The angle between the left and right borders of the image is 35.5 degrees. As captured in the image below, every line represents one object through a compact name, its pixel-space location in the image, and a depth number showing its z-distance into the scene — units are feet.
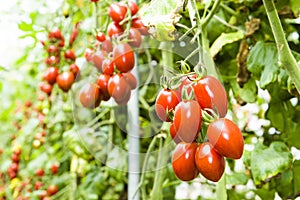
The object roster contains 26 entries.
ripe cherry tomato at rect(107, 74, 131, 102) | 2.46
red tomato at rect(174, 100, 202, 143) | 1.69
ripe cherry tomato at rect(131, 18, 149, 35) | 2.75
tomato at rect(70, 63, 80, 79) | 3.87
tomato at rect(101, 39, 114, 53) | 2.75
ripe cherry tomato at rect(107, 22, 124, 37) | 2.73
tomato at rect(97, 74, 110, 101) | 2.59
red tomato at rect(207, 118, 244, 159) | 1.71
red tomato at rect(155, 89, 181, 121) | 1.88
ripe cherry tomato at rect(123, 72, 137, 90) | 2.58
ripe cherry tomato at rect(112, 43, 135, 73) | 2.52
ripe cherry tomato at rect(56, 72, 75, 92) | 3.78
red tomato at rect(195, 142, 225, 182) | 1.74
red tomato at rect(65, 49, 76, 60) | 4.16
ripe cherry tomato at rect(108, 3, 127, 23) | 2.76
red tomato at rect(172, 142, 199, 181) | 1.81
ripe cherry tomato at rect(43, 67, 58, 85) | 3.99
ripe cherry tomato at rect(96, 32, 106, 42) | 2.82
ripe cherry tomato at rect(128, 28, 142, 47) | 2.67
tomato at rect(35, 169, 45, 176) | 5.77
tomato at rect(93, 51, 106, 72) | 2.72
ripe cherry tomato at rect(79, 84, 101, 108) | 2.61
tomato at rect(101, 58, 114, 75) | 2.59
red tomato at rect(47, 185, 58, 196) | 5.33
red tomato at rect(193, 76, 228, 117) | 1.77
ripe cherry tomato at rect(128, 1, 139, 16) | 2.79
